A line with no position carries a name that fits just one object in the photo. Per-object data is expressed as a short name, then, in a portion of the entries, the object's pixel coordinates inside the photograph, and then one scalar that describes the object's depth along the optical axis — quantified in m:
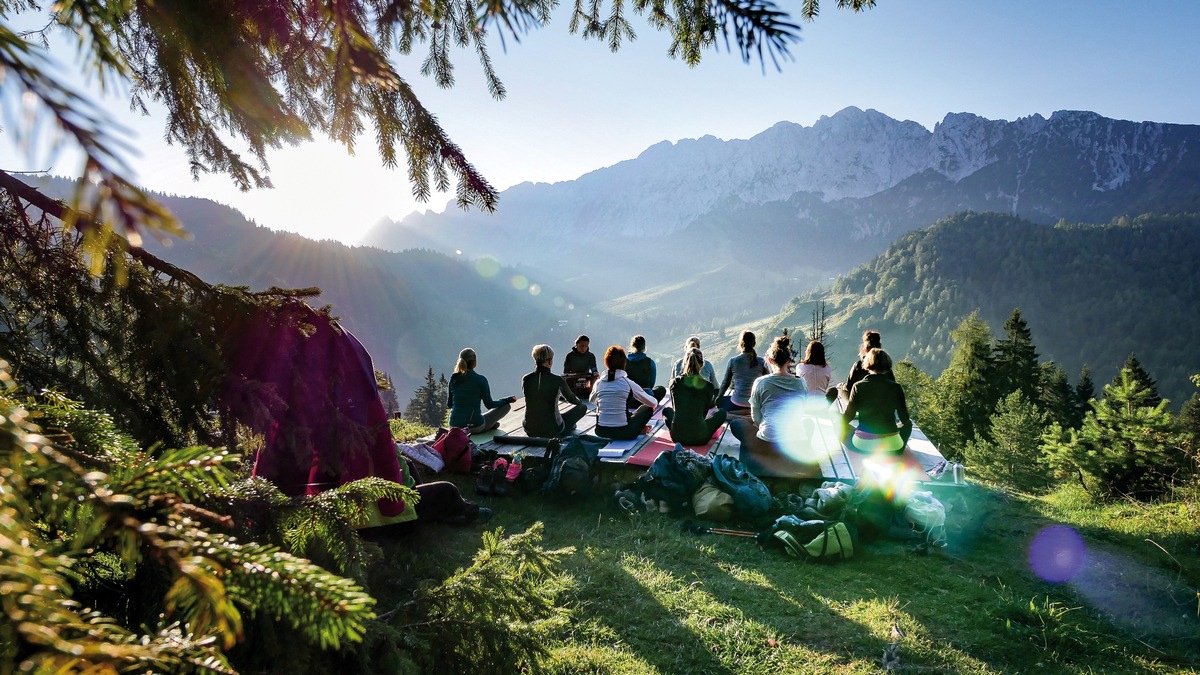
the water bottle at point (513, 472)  7.24
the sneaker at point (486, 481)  7.15
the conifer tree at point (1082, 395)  38.86
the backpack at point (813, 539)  5.22
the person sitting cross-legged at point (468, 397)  8.78
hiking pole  5.82
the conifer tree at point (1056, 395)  35.75
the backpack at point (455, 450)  7.83
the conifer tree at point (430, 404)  48.38
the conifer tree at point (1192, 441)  6.22
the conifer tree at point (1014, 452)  18.94
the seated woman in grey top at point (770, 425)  7.01
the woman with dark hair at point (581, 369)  11.42
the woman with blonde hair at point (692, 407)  7.91
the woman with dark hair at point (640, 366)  10.16
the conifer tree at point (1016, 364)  32.75
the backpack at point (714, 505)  6.16
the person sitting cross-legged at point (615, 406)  8.32
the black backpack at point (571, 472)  6.70
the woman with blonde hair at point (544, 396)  8.26
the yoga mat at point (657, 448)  7.50
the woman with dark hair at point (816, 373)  8.26
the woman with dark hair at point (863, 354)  8.10
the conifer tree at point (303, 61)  1.64
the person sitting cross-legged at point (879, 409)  6.99
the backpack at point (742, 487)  6.10
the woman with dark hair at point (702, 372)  8.88
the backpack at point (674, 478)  6.45
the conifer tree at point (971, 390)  32.12
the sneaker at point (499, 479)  7.11
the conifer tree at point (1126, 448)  6.70
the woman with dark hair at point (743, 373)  9.20
